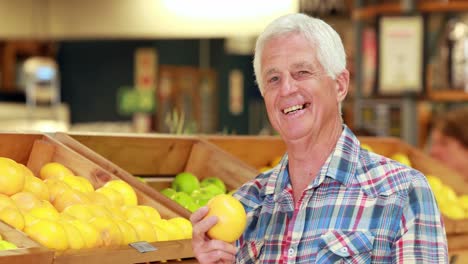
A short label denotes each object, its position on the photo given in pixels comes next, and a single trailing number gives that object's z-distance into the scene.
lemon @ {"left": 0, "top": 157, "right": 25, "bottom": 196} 3.74
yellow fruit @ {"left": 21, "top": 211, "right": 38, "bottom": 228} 3.39
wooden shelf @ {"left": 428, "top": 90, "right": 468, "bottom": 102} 9.39
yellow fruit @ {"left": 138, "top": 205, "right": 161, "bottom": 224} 4.00
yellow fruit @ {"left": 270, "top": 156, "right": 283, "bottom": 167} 5.98
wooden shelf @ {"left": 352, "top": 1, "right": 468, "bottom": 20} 9.33
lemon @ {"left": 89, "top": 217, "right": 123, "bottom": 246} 3.50
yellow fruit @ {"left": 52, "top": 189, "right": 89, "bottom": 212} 3.89
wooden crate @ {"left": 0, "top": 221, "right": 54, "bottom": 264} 2.83
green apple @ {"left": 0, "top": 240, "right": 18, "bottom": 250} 2.98
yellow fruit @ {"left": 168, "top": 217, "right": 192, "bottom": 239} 3.94
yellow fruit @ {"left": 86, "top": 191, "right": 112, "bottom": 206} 3.99
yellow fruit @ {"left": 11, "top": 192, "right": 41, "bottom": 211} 3.67
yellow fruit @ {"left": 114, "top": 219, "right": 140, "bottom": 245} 3.60
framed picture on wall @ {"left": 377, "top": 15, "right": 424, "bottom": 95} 9.19
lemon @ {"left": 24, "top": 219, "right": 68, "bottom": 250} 3.25
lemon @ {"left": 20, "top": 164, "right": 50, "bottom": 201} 3.86
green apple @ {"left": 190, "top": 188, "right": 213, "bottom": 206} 4.81
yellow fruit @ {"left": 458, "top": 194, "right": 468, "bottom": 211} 6.16
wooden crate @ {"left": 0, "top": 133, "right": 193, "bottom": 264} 4.29
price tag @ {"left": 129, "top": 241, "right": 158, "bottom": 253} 3.46
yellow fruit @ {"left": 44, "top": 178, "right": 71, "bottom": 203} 3.94
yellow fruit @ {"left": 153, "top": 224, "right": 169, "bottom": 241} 3.83
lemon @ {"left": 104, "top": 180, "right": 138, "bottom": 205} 4.18
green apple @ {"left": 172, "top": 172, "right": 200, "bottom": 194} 5.07
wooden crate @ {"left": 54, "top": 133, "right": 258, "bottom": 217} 4.90
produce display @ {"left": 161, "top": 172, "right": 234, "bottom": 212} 4.73
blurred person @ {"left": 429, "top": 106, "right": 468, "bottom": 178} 7.89
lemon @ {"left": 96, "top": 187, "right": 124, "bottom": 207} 4.09
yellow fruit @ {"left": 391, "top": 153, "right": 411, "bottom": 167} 6.56
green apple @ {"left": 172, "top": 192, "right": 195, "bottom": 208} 4.70
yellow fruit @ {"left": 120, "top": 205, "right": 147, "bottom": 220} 3.95
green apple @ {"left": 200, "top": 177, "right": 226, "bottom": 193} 5.17
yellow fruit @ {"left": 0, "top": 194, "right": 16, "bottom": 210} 3.46
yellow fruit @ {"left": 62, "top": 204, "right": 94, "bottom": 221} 3.66
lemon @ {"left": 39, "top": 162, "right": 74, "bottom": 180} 4.23
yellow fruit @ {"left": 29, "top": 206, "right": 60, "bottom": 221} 3.53
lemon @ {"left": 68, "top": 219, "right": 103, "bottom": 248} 3.41
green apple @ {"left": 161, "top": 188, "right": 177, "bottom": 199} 4.82
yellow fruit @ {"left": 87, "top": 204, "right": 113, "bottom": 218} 3.73
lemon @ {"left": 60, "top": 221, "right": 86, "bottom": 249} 3.33
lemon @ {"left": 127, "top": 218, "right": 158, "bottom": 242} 3.73
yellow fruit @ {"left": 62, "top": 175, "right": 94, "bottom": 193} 4.09
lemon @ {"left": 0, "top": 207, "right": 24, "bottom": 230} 3.32
